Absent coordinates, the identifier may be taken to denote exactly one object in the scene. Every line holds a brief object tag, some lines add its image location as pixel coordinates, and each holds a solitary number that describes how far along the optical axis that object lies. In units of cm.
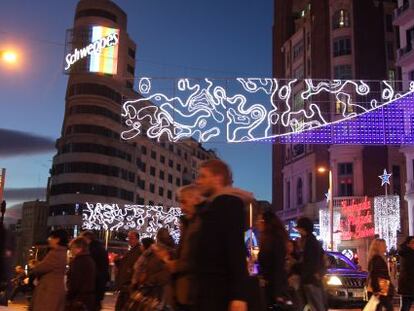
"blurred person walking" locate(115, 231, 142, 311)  1025
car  1559
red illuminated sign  4528
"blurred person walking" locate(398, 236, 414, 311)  1082
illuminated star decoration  4272
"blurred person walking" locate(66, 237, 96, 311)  873
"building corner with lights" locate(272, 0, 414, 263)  5116
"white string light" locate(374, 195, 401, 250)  4359
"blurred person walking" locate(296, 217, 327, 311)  916
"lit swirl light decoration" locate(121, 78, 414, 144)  1880
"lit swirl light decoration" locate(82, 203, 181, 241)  6556
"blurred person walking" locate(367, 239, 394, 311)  1015
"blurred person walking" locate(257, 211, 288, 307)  753
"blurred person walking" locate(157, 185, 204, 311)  425
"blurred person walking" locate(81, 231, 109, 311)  1066
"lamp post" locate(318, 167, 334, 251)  3375
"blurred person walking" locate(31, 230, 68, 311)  804
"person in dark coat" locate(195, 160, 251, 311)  412
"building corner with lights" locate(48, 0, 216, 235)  8062
